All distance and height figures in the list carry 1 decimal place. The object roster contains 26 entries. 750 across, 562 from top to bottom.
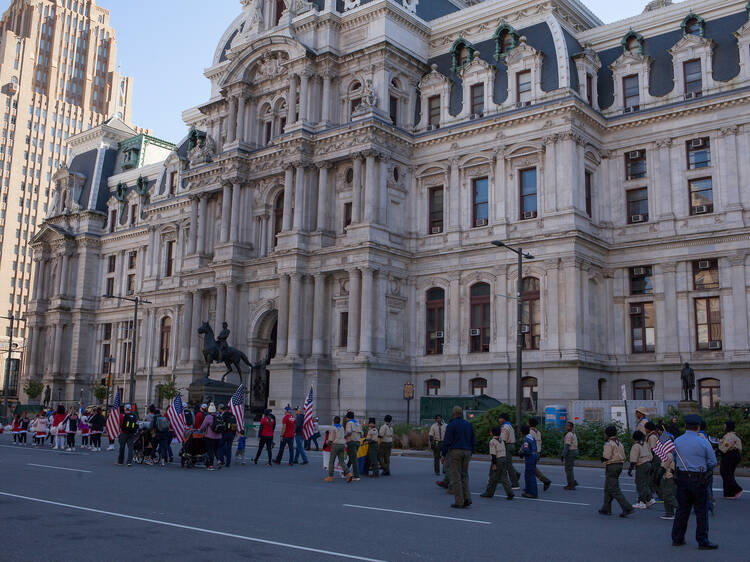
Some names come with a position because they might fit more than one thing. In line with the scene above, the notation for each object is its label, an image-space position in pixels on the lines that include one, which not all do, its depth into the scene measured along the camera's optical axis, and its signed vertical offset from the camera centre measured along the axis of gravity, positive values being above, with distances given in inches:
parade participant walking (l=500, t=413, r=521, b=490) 724.3 -28.4
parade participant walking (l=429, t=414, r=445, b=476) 917.2 -30.9
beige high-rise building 4576.8 +1746.8
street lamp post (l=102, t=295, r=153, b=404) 1934.5 +72.7
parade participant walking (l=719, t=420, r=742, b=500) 750.5 -42.3
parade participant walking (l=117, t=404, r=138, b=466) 1014.4 -37.4
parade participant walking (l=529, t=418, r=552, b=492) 761.8 -28.4
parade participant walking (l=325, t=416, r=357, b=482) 850.8 -41.2
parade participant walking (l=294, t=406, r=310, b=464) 1087.0 -35.0
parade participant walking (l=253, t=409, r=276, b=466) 1066.1 -32.9
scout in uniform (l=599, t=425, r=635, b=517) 600.4 -43.6
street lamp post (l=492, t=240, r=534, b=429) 1223.5 +98.3
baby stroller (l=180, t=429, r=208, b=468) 993.7 -53.3
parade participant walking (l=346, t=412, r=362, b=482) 874.1 -34.4
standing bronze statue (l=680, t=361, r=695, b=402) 1466.5 +67.6
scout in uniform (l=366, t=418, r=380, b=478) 917.2 -44.2
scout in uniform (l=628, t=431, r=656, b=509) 652.1 -41.9
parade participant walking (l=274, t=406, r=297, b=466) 1065.5 -35.9
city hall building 1667.1 +479.1
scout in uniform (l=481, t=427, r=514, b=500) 701.3 -48.1
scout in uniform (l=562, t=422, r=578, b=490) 792.9 -41.0
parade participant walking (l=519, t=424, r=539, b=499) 724.7 -46.1
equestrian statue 1780.3 +125.8
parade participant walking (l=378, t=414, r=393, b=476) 941.8 -43.3
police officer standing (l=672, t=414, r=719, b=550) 465.4 -38.7
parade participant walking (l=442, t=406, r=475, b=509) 626.8 -32.5
